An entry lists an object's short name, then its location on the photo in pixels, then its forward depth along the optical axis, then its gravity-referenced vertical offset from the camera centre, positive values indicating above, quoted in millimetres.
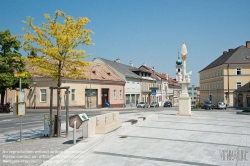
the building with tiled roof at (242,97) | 49878 -708
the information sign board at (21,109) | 11258 -643
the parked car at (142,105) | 53312 -2308
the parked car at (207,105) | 43594 -1946
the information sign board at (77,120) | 10526 -1045
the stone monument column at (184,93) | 23261 +36
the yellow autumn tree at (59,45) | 11867 +2205
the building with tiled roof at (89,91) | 39125 +471
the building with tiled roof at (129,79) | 54494 +3077
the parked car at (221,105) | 44812 -2074
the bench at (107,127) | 12086 -1613
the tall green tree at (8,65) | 31845 +3526
